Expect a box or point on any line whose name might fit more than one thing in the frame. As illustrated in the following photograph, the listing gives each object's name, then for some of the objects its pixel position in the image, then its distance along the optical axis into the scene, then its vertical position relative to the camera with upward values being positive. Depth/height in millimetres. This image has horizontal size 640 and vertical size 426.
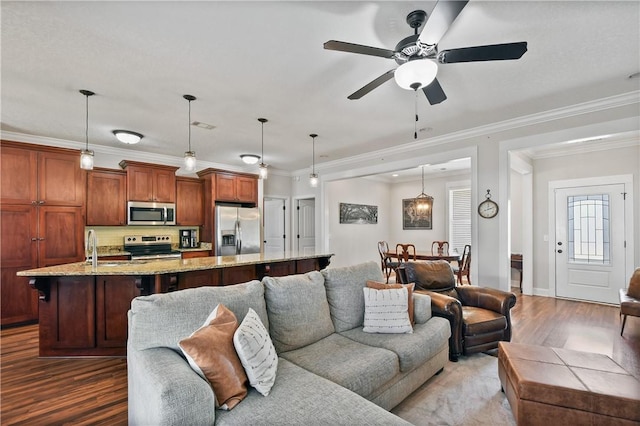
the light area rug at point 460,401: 2078 -1376
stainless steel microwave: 5191 +51
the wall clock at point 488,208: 4105 +99
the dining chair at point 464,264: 5502 -887
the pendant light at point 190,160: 3391 +617
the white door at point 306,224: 7699 -214
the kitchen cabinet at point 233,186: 6020 +605
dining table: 5731 -793
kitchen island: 3070 -908
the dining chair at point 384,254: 6621 -839
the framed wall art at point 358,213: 7500 +52
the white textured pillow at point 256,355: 1572 -747
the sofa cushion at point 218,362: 1466 -721
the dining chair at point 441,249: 6070 -677
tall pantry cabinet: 4051 +2
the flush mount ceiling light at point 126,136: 4293 +1123
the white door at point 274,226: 7605 -254
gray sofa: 1363 -876
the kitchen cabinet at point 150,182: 5196 +600
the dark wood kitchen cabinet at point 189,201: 5891 +286
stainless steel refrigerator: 5883 -288
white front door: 4953 -458
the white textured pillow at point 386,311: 2479 -788
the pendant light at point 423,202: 7617 +350
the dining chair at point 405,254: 6227 -780
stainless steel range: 5211 -555
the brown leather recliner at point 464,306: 2918 -933
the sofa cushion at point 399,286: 2633 -631
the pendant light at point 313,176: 4656 +616
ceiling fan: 1820 +1035
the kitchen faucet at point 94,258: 2939 -421
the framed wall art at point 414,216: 7968 -15
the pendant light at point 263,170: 4177 +626
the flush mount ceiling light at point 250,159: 5295 +980
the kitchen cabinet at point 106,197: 4922 +309
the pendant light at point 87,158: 3215 +607
